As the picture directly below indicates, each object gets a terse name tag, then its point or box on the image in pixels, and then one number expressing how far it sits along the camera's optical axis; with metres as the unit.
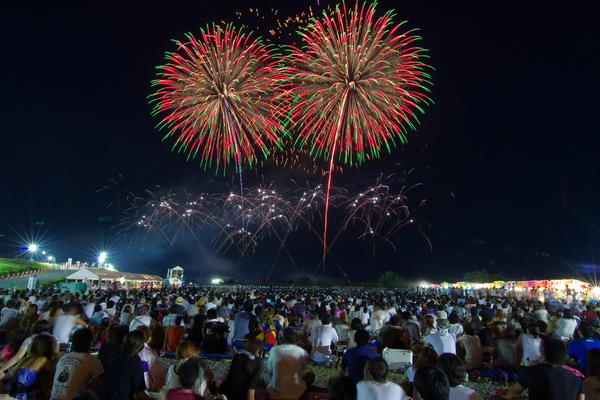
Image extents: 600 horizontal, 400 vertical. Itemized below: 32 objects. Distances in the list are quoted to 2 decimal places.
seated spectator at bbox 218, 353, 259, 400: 5.13
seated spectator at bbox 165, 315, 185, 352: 10.09
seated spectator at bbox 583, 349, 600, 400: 4.66
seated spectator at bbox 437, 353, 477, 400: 4.15
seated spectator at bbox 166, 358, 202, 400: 4.11
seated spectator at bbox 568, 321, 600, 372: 7.89
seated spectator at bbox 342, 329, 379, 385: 6.15
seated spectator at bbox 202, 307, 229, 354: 9.88
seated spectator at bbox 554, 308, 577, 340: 11.20
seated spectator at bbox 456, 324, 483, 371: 9.09
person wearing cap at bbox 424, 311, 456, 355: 8.17
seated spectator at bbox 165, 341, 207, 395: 4.27
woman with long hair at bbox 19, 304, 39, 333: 8.41
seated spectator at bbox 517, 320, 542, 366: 8.24
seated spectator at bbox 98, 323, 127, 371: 6.26
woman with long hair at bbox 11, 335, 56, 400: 4.67
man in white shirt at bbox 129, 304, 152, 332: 9.02
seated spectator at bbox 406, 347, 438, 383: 5.54
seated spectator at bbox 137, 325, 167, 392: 6.14
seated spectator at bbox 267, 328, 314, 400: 5.48
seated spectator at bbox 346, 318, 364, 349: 9.35
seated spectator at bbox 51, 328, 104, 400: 4.55
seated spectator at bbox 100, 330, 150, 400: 4.54
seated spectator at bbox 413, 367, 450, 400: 3.77
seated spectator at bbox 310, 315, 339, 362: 9.91
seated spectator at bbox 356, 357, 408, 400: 4.26
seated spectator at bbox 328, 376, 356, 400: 4.32
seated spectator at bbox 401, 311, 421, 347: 11.05
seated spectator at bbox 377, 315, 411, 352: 8.70
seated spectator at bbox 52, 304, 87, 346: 9.28
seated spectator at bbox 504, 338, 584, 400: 4.33
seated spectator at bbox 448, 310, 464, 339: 10.10
